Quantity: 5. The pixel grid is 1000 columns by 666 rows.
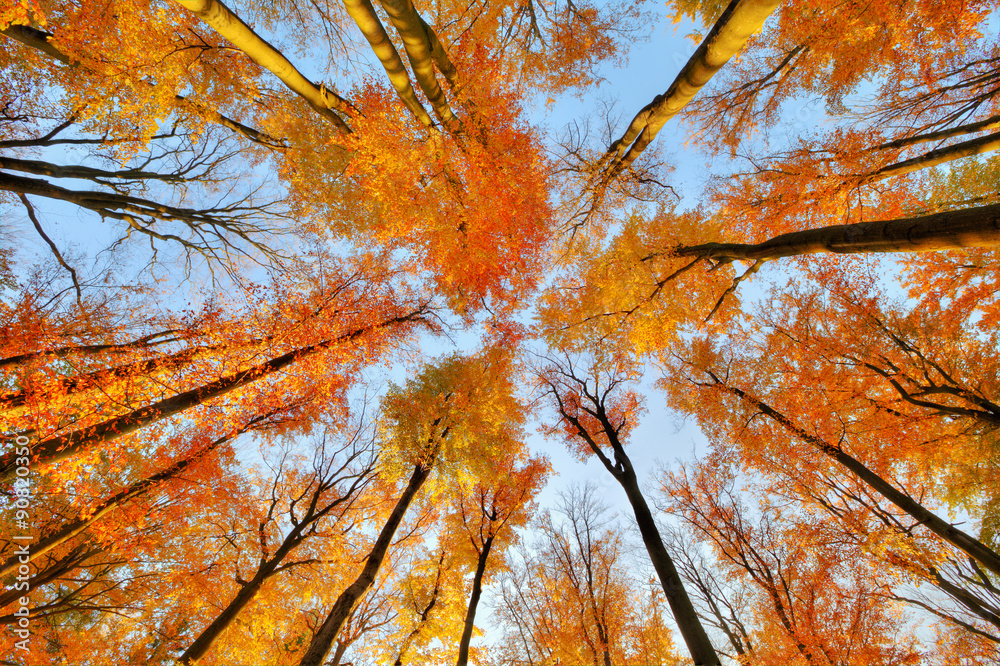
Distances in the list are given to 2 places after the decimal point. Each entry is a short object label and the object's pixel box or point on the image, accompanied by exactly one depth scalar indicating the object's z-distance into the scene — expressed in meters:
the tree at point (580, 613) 10.72
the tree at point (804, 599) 8.69
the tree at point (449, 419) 9.62
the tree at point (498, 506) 10.25
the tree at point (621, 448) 5.39
